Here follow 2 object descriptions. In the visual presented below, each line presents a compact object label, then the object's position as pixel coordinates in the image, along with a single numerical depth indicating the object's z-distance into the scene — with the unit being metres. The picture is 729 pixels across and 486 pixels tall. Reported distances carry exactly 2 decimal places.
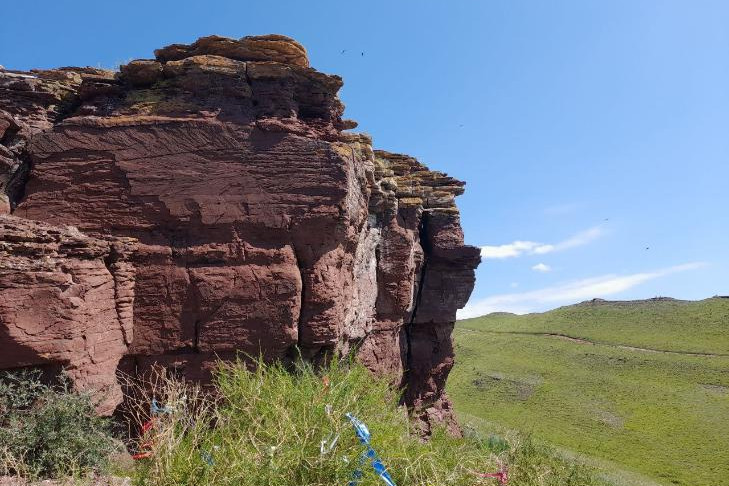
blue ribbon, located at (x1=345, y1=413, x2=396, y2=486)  4.94
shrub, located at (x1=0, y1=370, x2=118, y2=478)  6.44
